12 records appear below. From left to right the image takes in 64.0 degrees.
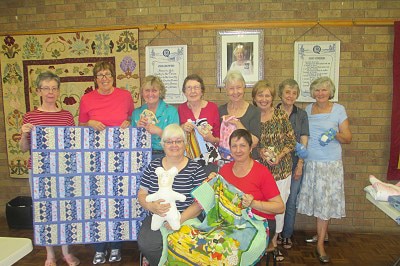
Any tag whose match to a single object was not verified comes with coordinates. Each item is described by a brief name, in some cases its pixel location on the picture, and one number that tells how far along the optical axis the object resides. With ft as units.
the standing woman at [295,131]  9.86
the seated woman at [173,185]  7.21
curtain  11.47
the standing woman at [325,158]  9.70
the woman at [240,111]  8.50
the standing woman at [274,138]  9.02
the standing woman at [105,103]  9.14
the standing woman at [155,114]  8.70
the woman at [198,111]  8.44
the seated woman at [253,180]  7.01
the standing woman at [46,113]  8.71
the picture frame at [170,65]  12.35
